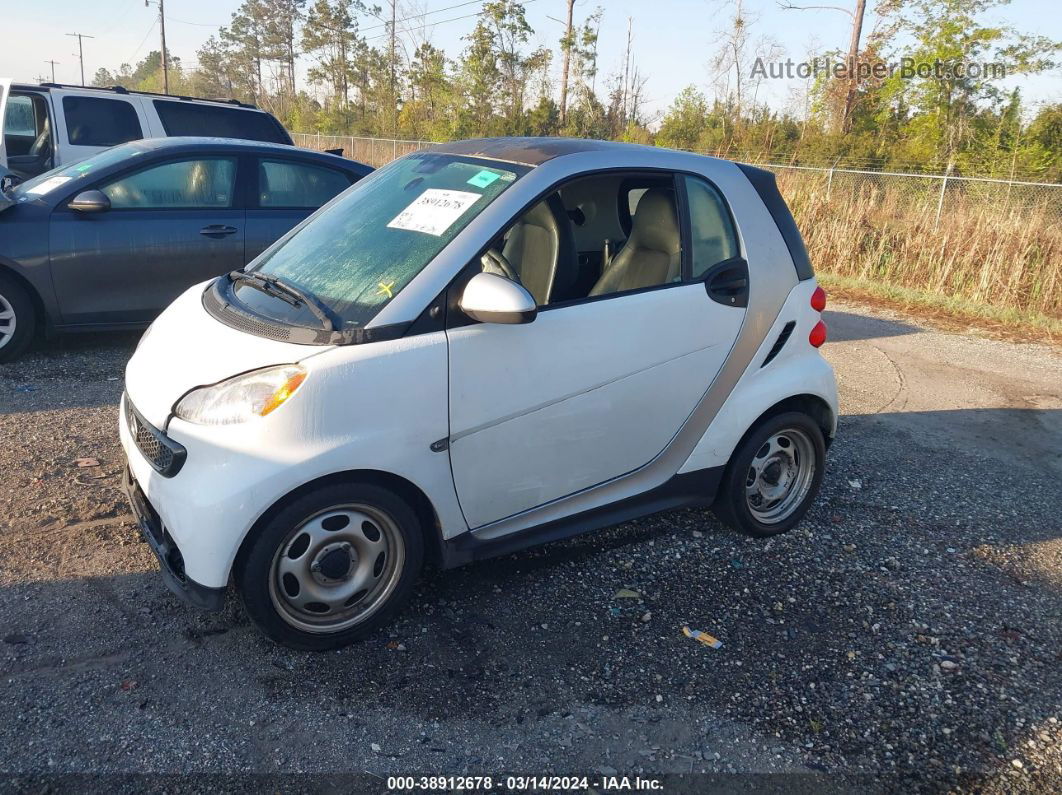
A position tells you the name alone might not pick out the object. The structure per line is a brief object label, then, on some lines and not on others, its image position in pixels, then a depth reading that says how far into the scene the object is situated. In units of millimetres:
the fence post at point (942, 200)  11638
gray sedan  5980
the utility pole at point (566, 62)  35125
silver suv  9492
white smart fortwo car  2797
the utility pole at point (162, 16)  57688
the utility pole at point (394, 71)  42969
